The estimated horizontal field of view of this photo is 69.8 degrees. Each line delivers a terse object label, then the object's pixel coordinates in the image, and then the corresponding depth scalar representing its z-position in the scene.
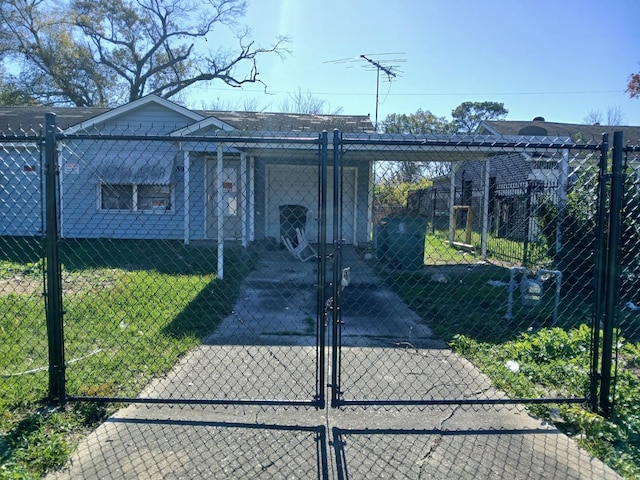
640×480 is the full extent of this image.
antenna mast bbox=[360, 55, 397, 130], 21.47
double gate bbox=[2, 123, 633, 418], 3.16
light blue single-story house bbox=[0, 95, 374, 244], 13.02
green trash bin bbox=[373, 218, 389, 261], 10.78
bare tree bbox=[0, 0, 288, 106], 26.48
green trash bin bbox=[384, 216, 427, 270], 10.25
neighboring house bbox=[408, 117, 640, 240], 9.96
